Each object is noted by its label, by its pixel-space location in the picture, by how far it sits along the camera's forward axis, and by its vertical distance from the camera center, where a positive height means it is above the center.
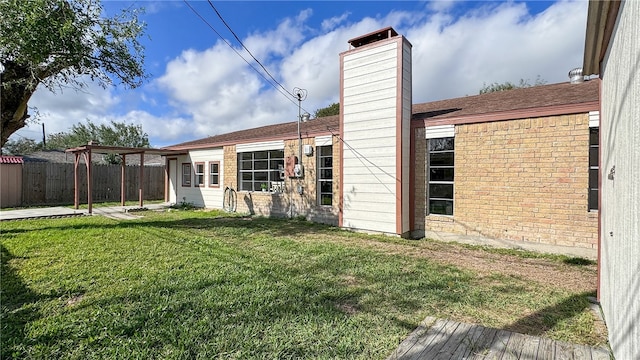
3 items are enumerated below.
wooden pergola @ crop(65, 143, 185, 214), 11.63 +1.17
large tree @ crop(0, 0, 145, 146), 6.39 +3.03
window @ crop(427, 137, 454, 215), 7.53 +0.10
